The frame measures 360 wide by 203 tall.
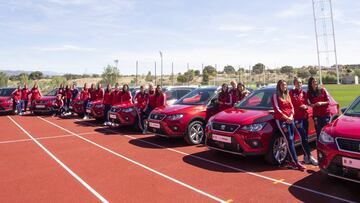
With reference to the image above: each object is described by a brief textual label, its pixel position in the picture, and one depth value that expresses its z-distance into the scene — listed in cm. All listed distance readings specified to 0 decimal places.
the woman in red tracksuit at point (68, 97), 1788
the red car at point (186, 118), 899
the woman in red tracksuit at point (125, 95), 1271
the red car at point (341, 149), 479
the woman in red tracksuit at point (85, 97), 1631
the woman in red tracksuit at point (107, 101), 1356
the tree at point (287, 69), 8814
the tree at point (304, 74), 7514
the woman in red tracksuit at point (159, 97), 1091
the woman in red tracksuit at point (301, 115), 688
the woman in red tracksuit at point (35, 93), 1928
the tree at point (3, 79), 5312
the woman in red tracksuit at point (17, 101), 1902
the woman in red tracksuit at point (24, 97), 1952
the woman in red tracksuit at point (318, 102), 714
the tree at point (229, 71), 8116
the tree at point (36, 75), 10251
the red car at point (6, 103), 1894
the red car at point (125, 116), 1179
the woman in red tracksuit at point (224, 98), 952
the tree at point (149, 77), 6538
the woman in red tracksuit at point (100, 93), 1548
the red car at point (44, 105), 1819
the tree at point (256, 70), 7539
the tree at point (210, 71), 6359
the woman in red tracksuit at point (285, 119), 655
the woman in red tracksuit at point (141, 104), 1151
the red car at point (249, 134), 661
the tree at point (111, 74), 5146
